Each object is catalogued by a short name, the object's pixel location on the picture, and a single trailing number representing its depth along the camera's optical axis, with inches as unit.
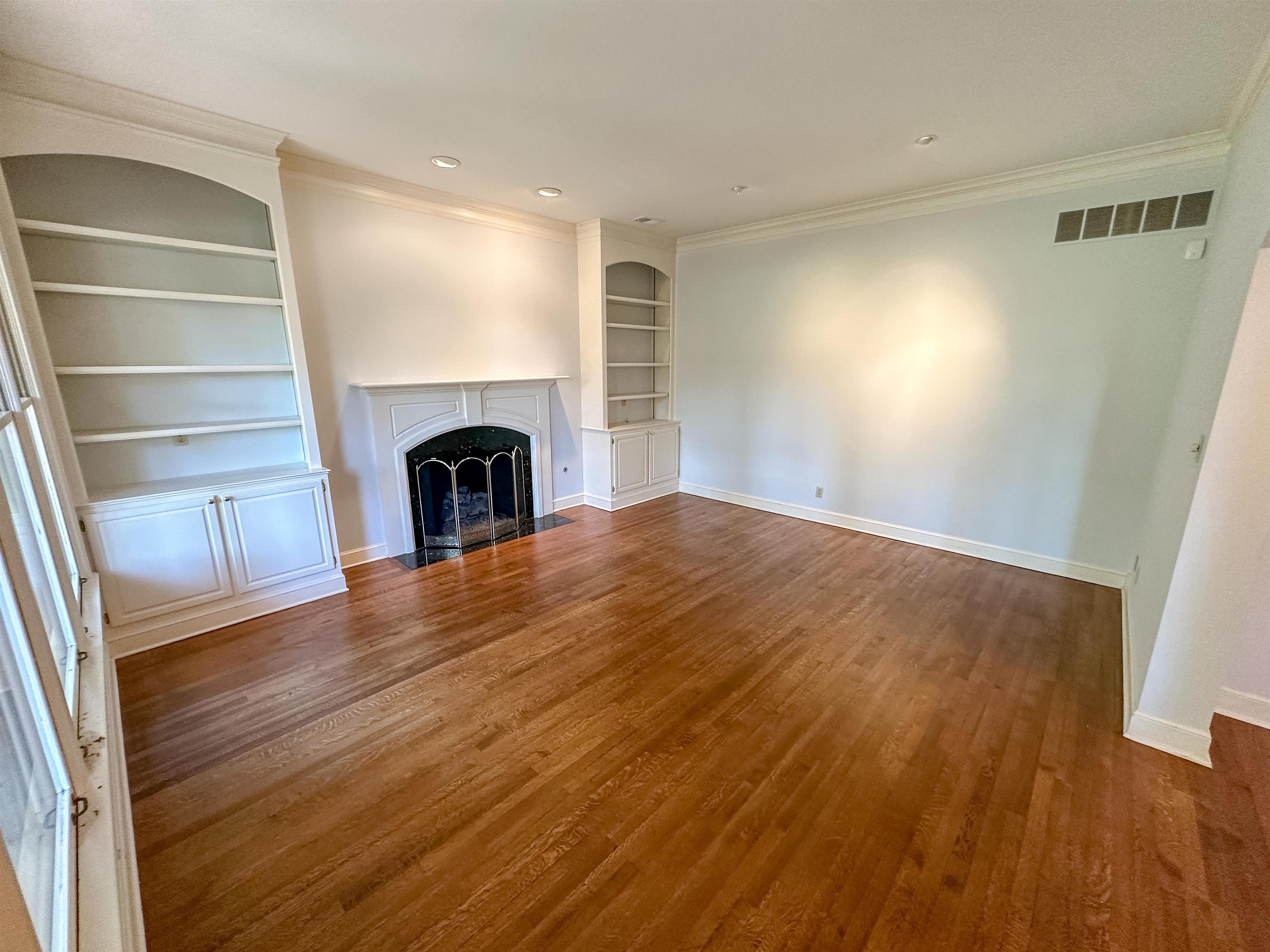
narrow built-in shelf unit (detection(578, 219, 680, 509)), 195.9
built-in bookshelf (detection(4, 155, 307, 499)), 103.0
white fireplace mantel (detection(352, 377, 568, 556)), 151.6
